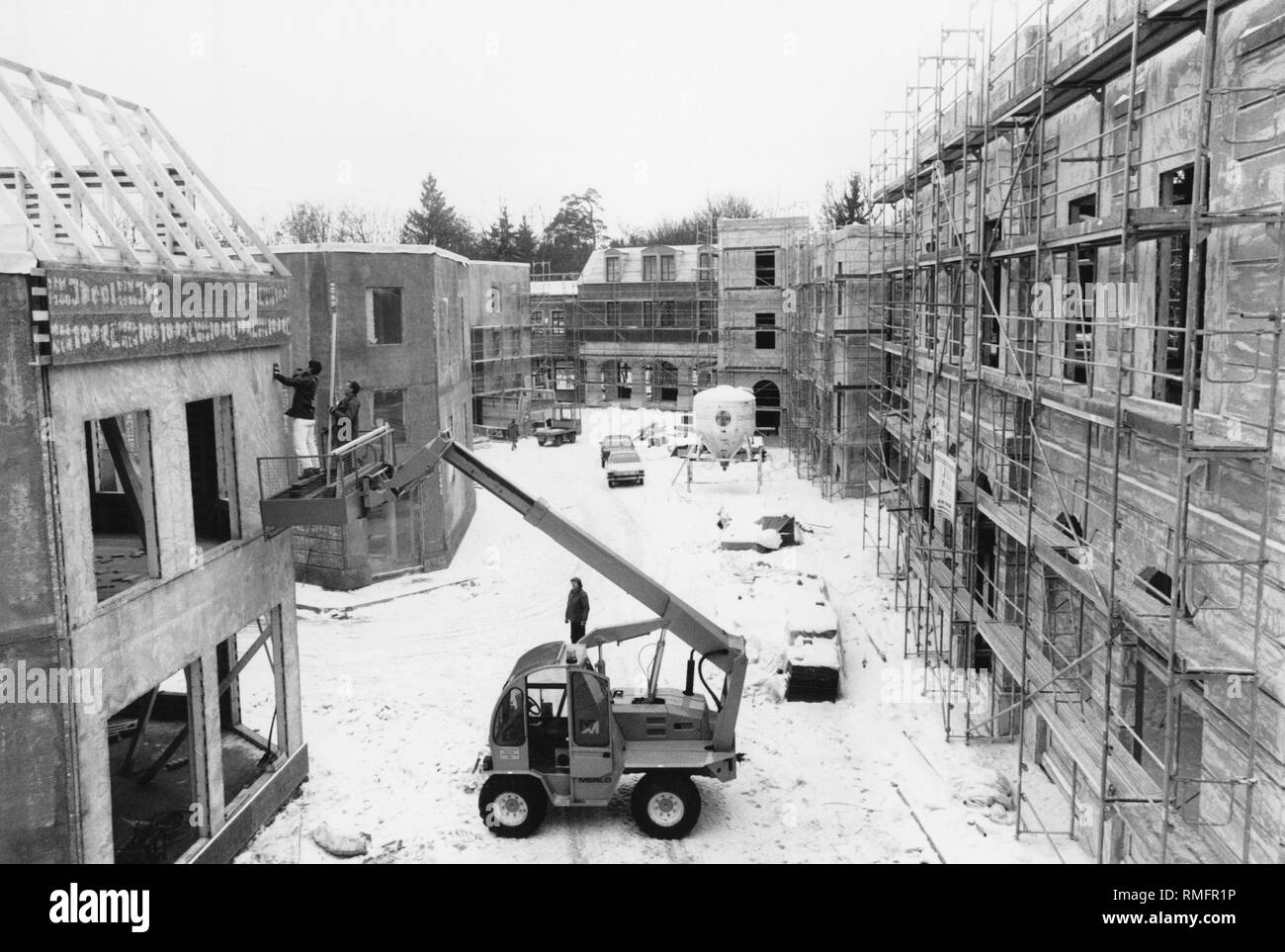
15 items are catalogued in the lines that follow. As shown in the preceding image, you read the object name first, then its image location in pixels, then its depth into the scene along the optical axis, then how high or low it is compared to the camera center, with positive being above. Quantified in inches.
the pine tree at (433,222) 2719.0 +282.9
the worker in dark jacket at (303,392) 576.8 -31.7
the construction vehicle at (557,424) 1697.8 -151.0
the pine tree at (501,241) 2755.9 +239.3
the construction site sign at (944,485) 639.1 -95.1
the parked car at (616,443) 1454.2 -162.5
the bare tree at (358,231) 2955.2 +297.2
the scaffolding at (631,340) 1935.3 -13.6
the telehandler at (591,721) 498.6 -185.1
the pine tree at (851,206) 2492.6 +290.8
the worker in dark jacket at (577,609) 656.4 -169.0
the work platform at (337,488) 503.8 -76.6
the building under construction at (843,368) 1289.4 -45.9
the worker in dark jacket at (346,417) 615.5 -47.3
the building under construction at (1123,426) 332.2 -39.8
